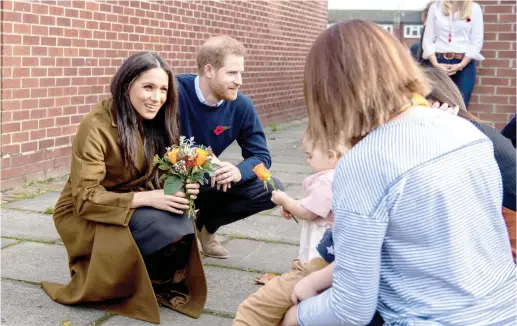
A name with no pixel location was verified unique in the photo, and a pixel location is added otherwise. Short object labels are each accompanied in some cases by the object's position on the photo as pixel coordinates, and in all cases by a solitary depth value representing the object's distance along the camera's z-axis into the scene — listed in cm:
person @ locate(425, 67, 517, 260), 341
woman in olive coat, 381
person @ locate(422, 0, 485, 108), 743
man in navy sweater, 471
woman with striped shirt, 203
